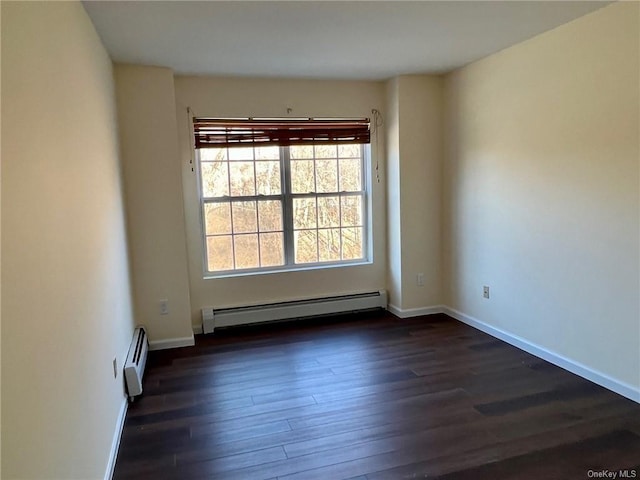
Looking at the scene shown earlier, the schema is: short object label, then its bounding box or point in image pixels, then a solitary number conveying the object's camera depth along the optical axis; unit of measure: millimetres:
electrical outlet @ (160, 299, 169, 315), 3912
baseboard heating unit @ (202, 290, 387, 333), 4297
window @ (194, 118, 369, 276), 4285
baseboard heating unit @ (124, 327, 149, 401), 2915
